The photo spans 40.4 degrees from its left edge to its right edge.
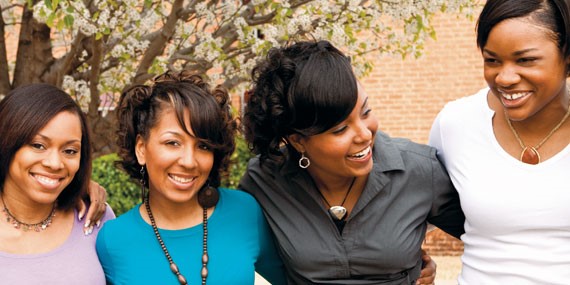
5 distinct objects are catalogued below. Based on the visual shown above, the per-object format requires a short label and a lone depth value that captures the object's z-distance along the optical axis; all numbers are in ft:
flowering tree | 16.63
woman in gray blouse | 10.85
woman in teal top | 10.96
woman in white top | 9.95
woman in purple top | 10.73
